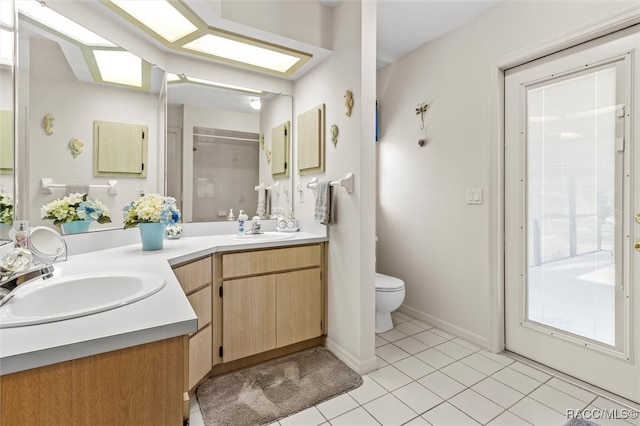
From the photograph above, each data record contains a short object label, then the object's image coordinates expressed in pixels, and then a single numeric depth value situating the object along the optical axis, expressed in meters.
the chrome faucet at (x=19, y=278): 0.75
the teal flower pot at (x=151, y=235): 1.61
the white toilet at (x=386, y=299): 2.36
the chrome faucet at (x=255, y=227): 2.33
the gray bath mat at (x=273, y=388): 1.50
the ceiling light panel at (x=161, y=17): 1.70
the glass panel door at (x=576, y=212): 1.58
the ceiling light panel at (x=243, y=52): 2.09
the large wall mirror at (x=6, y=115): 1.04
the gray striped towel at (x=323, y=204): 2.08
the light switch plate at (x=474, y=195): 2.17
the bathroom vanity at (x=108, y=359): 0.52
